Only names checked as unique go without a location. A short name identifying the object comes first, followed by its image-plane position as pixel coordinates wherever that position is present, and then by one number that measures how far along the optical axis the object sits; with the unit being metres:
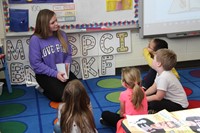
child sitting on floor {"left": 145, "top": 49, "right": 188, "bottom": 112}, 2.23
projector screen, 3.47
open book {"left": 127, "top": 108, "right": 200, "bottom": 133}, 1.33
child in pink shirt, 1.95
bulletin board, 3.21
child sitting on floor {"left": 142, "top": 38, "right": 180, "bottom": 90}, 2.82
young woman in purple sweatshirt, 2.93
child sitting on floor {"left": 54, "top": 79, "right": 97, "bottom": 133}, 1.71
